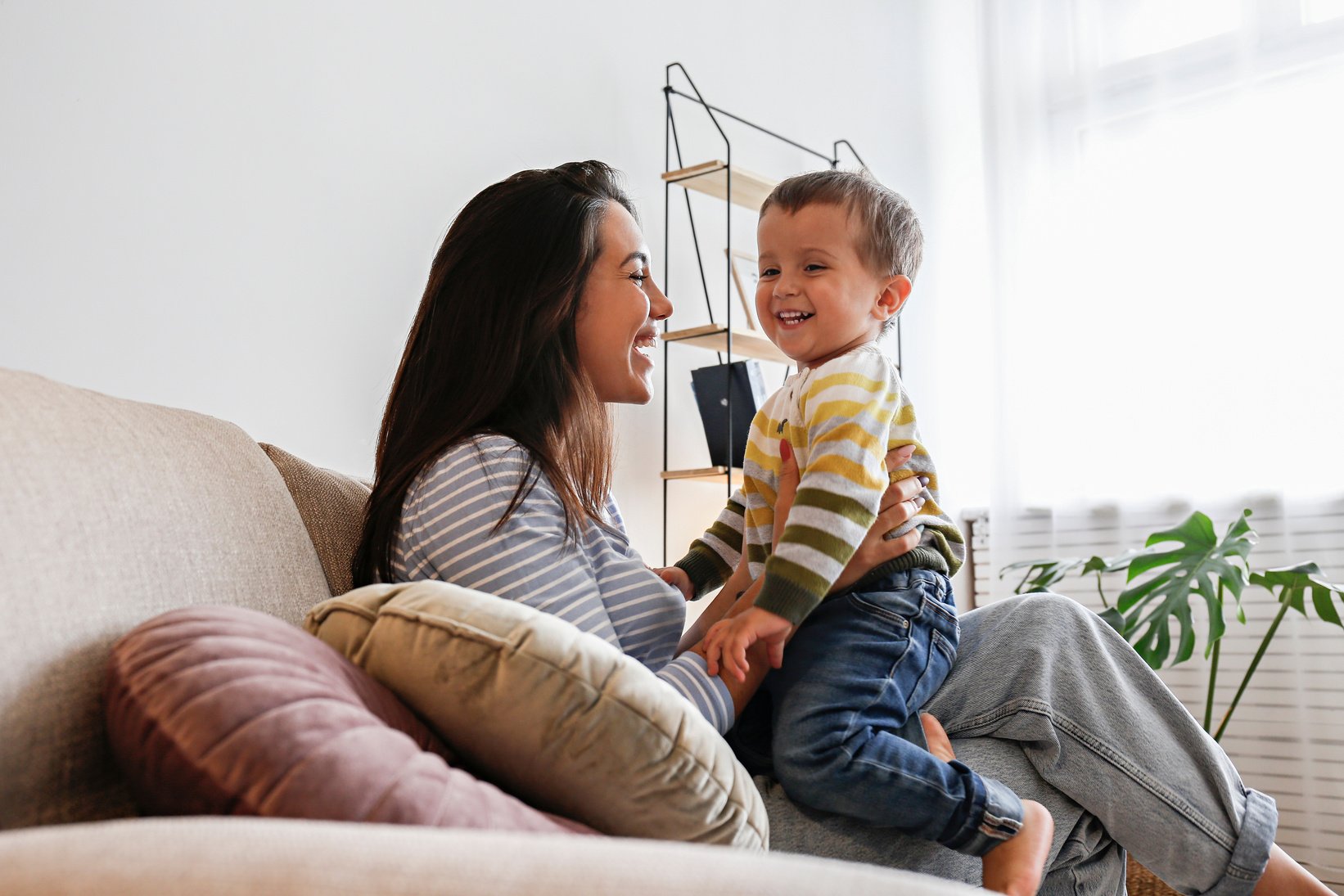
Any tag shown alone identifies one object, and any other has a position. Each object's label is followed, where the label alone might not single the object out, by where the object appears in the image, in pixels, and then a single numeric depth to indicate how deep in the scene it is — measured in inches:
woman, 45.4
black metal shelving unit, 108.2
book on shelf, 109.5
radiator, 109.7
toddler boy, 44.1
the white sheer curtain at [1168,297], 113.4
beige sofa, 17.6
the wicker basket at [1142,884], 86.3
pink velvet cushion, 21.9
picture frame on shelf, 120.4
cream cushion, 28.9
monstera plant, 94.7
